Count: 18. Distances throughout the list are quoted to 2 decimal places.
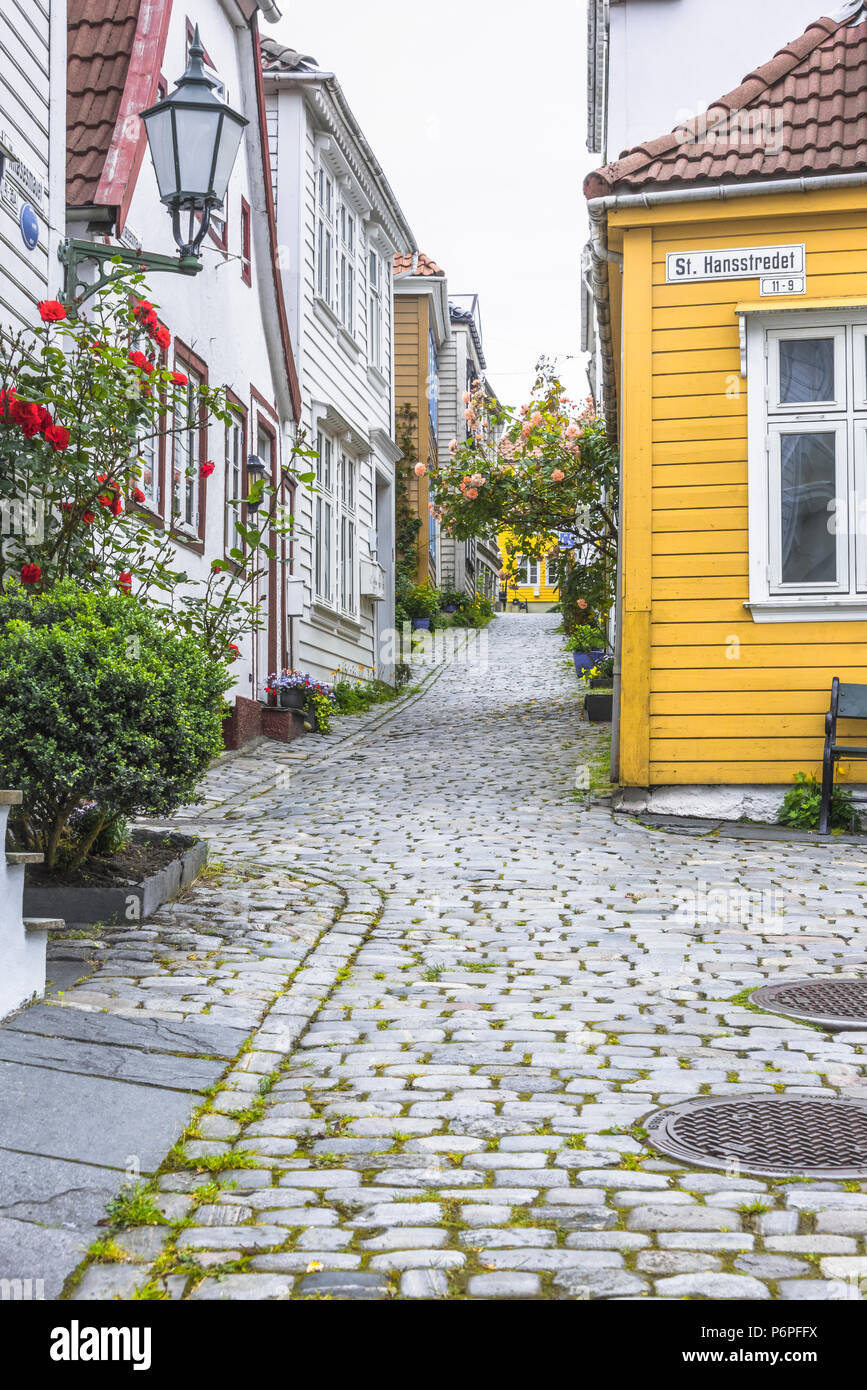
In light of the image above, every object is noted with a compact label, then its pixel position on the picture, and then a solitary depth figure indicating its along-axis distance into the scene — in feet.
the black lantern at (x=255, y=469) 46.78
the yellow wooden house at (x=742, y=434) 33.37
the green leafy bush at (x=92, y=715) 19.75
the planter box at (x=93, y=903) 20.90
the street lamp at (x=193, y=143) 24.68
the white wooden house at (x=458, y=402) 125.80
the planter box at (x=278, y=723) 48.75
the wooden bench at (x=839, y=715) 31.50
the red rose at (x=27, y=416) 21.42
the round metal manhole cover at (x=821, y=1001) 17.61
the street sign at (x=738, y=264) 33.81
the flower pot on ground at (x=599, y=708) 53.62
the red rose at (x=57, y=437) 21.49
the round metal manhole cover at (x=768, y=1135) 12.73
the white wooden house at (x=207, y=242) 35.70
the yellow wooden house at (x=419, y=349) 102.99
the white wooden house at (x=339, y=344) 54.60
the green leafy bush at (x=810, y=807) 32.58
